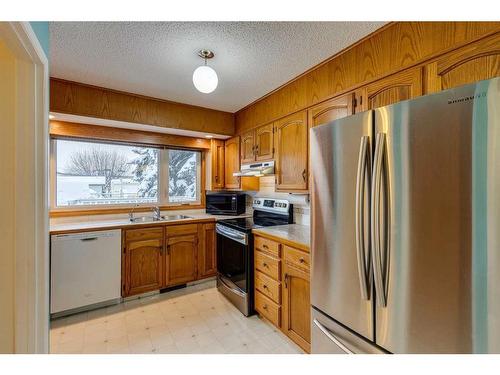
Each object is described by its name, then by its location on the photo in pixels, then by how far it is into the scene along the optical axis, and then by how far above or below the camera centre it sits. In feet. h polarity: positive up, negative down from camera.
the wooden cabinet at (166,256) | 8.37 -2.78
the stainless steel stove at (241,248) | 7.39 -2.17
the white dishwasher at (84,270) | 7.16 -2.79
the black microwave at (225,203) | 10.85 -0.81
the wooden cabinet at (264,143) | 8.36 +1.64
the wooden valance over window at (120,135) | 8.34 +2.07
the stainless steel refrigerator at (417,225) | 2.52 -0.51
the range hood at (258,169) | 8.15 +0.63
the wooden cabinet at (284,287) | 5.60 -2.78
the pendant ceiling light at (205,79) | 5.11 +2.41
